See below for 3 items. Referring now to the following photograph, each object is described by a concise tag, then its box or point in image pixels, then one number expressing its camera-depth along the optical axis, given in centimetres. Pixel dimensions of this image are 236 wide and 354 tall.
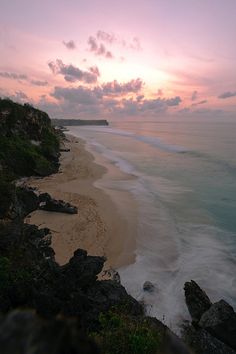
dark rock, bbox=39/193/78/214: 2191
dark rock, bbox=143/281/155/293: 1418
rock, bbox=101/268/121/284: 1409
